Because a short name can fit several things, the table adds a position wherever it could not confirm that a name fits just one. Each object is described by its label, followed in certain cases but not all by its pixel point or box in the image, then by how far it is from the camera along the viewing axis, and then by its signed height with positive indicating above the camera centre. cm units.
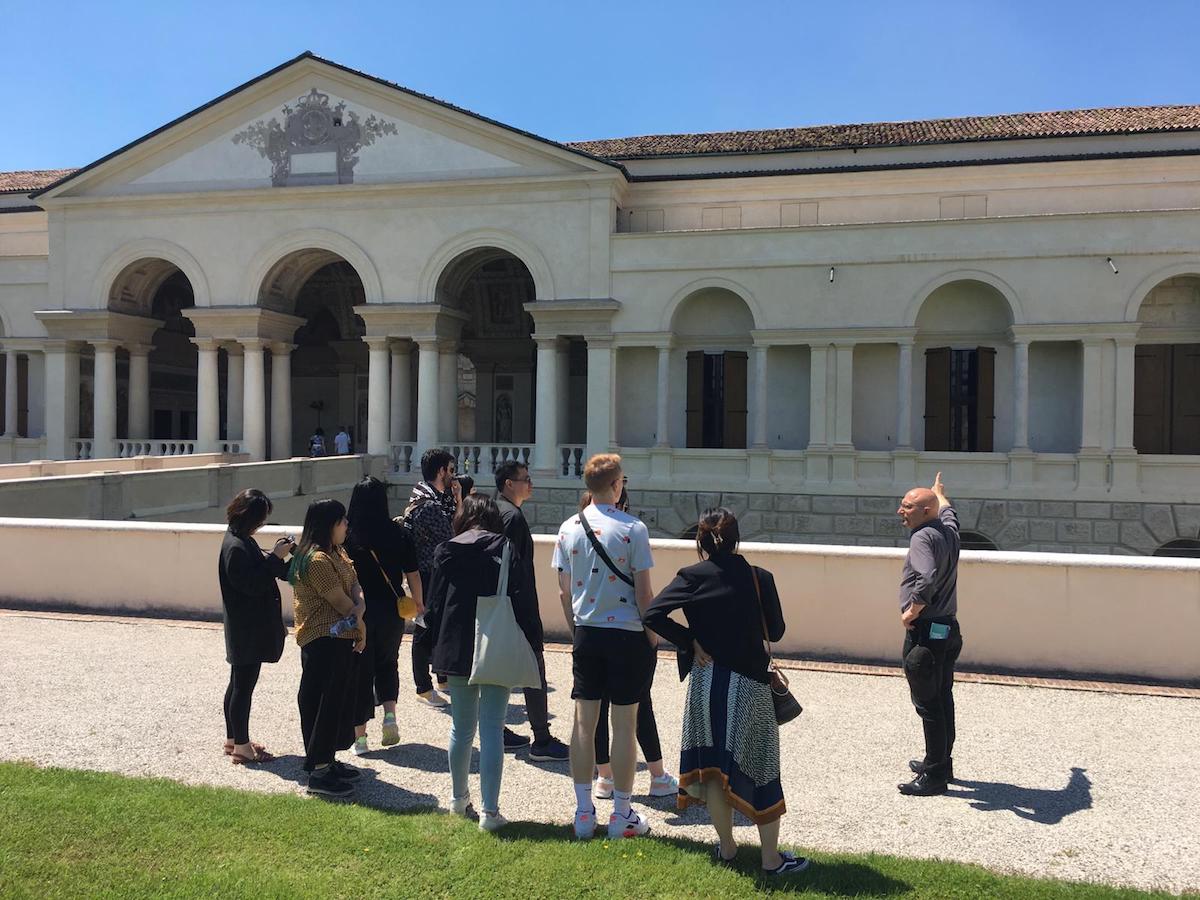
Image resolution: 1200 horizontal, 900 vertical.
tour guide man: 560 -117
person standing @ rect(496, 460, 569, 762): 585 -66
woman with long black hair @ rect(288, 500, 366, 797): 547 -123
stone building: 1825 +330
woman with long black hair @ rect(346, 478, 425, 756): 618 -97
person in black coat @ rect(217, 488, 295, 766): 570 -111
